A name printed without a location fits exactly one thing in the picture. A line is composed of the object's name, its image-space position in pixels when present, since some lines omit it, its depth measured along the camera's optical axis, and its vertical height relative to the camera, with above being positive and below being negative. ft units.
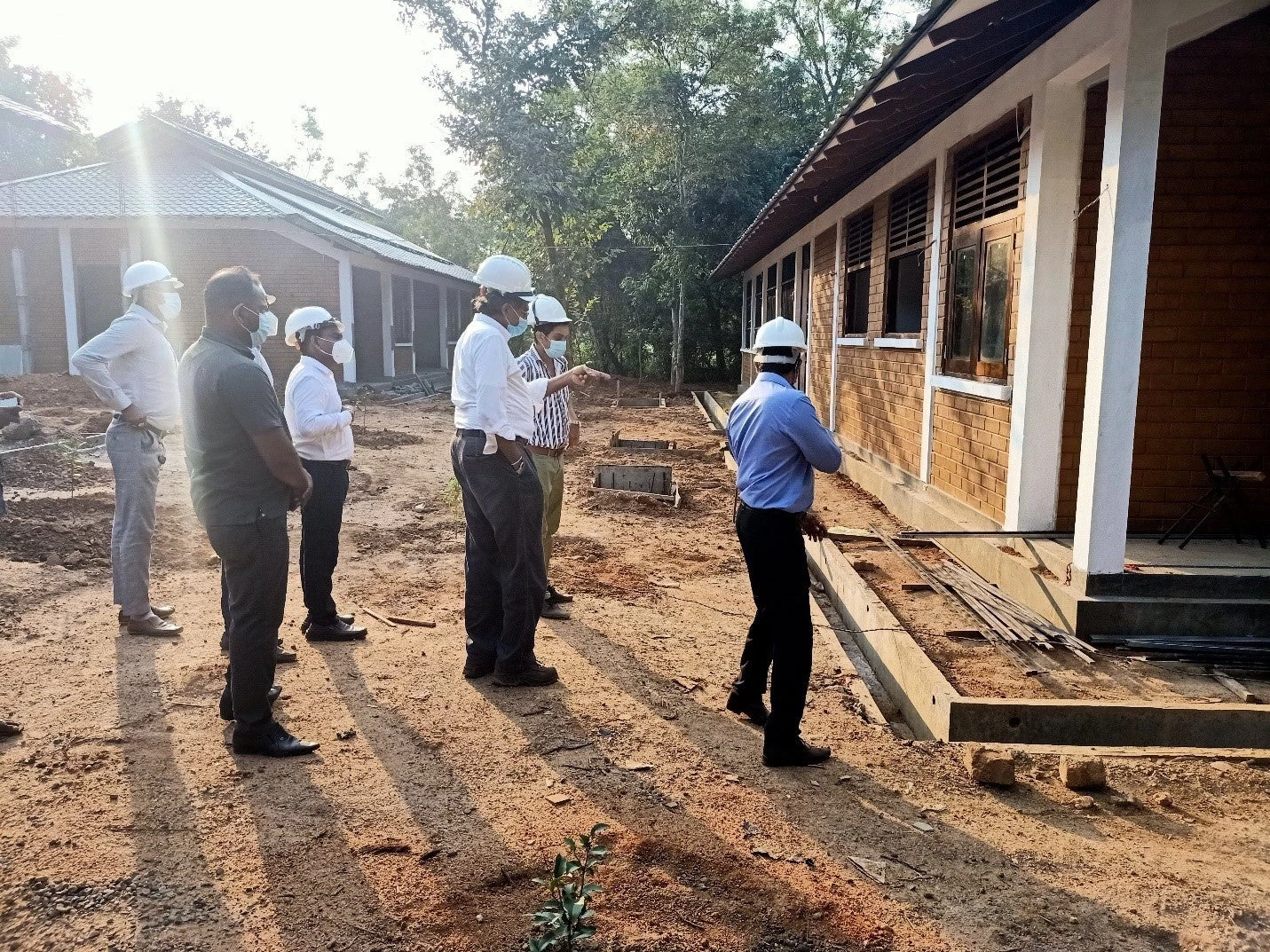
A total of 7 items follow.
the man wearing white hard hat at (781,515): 11.90 -2.03
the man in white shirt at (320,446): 15.96 -1.65
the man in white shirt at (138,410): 16.20 -1.06
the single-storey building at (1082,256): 15.57 +2.39
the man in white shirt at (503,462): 13.73 -1.63
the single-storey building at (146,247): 64.44 +7.83
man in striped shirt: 16.85 -0.80
